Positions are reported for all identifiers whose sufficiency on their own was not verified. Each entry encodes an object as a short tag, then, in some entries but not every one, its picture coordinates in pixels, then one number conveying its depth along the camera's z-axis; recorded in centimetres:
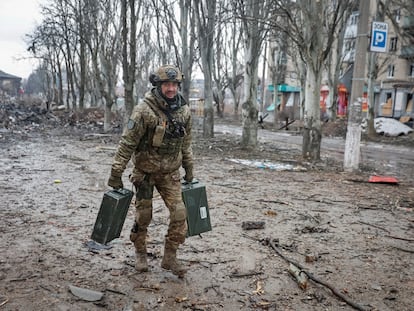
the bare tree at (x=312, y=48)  1038
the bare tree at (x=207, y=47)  1480
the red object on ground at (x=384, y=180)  876
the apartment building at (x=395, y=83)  3391
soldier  354
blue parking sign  942
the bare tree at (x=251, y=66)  1317
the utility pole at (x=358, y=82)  938
